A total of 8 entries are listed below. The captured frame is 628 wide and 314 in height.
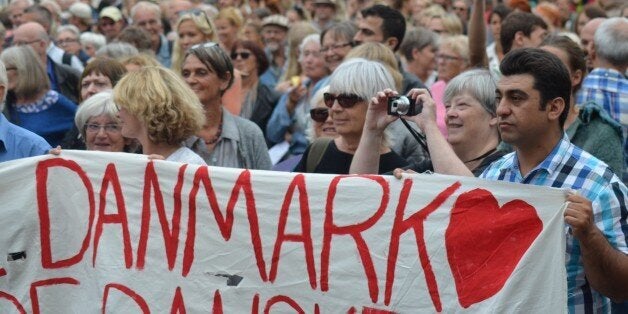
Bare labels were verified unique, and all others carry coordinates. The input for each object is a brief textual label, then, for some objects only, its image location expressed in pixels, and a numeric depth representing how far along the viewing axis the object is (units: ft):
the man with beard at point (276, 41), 83.61
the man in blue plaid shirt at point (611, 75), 46.78
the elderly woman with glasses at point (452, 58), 60.18
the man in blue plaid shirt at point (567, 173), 27.58
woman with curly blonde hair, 36.73
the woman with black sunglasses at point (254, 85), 65.27
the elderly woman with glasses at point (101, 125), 41.83
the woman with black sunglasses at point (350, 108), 39.24
